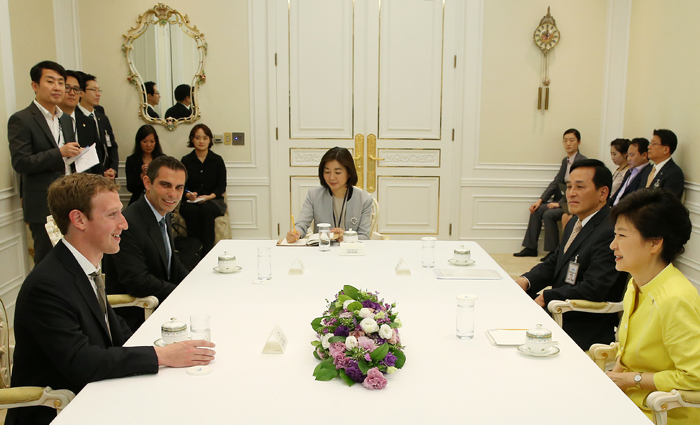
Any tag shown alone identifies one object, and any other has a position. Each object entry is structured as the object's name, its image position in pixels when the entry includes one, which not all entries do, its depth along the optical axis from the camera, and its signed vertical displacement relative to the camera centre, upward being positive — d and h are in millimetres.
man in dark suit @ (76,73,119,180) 5246 -36
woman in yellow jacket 1751 -590
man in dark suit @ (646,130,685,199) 4758 -356
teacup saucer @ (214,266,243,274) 2745 -719
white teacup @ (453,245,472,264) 2914 -684
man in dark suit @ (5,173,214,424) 1625 -593
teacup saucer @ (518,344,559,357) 1750 -704
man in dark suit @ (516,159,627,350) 2670 -671
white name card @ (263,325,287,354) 1764 -691
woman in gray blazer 3912 -571
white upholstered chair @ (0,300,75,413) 1651 -798
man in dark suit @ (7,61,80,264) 4047 -212
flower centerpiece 1541 -617
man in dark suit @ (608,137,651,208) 5148 -389
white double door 5828 +192
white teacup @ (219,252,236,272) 2725 -683
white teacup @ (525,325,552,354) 1739 -663
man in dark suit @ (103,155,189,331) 2699 -634
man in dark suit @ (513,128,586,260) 5859 -907
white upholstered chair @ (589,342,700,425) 1681 -813
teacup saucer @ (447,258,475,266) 2924 -723
